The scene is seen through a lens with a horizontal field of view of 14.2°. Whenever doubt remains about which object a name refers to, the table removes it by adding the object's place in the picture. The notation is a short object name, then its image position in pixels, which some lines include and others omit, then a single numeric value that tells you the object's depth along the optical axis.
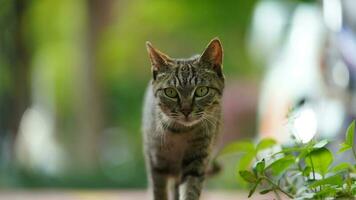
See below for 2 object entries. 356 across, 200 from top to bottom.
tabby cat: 1.74
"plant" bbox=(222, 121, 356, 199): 1.53
